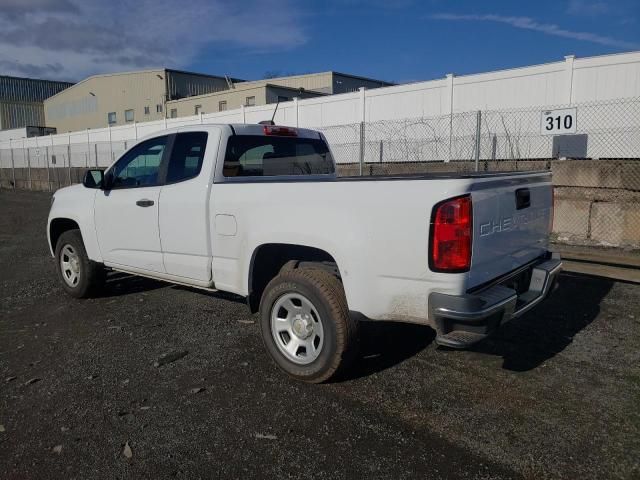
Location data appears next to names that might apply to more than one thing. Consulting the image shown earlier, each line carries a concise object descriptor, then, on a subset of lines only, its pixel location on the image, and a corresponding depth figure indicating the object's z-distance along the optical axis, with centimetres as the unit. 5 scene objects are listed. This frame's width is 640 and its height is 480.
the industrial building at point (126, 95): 3994
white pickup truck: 297
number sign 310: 898
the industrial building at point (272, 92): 3100
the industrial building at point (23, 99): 5609
